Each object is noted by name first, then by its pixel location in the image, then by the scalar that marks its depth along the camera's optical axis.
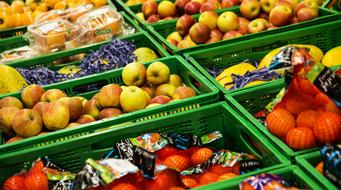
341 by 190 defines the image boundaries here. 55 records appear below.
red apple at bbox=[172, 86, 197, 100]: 2.56
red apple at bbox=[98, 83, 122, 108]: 2.57
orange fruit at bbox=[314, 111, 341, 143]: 1.72
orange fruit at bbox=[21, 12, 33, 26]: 4.39
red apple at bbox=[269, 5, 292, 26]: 3.33
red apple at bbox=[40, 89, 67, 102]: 2.59
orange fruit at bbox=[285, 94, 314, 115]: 1.87
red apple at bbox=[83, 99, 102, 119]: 2.58
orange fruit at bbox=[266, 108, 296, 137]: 1.86
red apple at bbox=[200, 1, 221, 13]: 3.81
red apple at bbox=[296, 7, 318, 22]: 3.29
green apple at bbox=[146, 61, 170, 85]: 2.77
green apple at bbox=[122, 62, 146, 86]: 2.77
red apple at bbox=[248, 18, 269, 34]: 3.40
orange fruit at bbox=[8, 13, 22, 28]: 4.39
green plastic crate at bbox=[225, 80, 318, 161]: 2.30
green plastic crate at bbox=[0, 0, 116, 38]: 4.26
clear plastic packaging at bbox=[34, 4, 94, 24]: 4.11
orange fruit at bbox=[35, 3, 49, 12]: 4.71
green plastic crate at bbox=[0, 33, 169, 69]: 3.30
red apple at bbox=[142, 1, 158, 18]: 4.09
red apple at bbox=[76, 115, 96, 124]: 2.47
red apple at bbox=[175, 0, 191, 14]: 4.00
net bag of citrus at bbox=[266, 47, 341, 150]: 1.61
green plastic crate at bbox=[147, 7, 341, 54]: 3.03
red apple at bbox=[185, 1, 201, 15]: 3.88
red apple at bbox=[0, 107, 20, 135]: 2.46
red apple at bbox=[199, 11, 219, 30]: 3.54
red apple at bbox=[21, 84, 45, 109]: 2.62
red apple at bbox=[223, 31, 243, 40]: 3.36
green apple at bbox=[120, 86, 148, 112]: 2.51
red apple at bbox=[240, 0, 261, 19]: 3.64
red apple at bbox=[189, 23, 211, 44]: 3.35
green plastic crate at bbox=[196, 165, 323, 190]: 1.60
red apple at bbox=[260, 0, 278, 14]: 3.61
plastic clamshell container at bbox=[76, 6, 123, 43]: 3.64
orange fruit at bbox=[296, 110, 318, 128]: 1.80
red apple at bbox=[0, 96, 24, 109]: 2.59
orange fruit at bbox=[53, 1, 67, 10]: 4.60
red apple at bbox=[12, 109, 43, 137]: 2.35
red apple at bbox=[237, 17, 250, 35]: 3.48
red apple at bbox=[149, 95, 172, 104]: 2.56
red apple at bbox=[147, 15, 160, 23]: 3.98
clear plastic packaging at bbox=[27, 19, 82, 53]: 3.57
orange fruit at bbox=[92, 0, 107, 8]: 4.48
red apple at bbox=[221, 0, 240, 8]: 3.88
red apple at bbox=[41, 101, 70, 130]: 2.40
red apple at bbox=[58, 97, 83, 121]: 2.50
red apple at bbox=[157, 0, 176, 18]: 4.02
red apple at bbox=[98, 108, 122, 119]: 2.52
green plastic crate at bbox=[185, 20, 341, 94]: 3.02
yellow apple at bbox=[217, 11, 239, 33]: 3.48
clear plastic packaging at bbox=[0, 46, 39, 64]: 3.56
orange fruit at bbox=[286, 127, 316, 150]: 1.76
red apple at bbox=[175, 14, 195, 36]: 3.53
